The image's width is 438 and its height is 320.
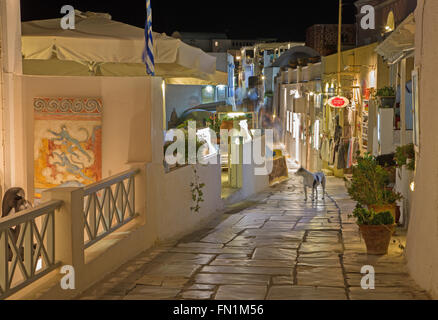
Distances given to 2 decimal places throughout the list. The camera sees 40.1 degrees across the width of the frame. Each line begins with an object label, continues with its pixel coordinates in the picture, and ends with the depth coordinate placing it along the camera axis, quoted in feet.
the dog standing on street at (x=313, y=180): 52.31
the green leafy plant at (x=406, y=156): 30.55
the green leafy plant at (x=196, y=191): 37.07
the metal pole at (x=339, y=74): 68.05
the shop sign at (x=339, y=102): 62.49
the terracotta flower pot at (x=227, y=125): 57.82
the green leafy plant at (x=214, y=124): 52.40
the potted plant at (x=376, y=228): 26.61
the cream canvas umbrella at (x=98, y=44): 31.42
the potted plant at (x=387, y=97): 44.37
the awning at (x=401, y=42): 27.24
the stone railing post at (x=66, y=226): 20.54
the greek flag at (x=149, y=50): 30.14
